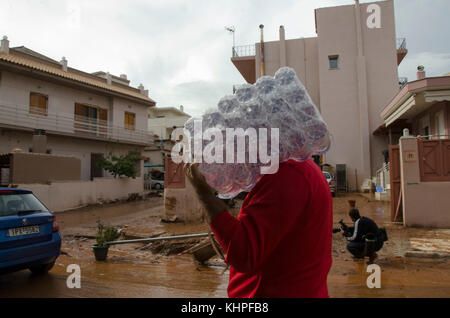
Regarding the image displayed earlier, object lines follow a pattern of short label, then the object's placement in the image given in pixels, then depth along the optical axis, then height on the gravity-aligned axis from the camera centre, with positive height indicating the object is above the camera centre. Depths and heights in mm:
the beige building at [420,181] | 7227 -235
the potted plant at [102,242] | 5418 -1312
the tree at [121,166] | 16656 +563
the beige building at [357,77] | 17906 +6294
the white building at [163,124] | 32031 +5934
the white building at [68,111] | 14359 +3959
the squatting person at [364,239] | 4796 -1136
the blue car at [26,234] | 3883 -845
